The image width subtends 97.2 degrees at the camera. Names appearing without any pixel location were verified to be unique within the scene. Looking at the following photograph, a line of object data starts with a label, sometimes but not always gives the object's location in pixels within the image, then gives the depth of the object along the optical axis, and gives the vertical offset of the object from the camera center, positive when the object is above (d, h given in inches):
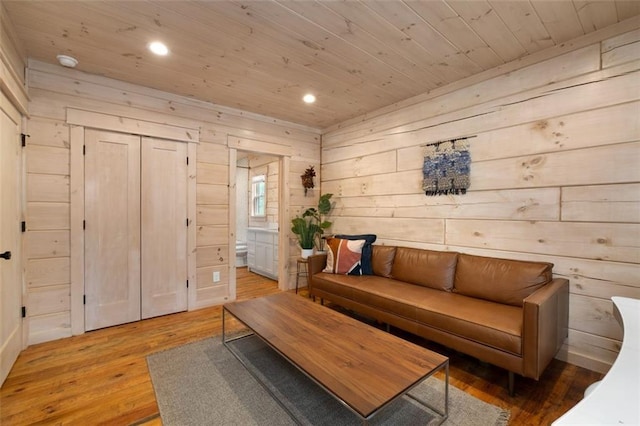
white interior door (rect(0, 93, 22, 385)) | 78.3 -9.5
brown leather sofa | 70.9 -30.4
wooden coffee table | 52.2 -33.2
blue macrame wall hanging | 111.0 +17.8
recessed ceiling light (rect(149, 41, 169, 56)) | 88.9 +51.8
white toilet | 234.2 -38.5
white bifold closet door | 111.3 -8.2
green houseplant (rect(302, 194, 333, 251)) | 169.0 -2.8
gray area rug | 65.1 -48.2
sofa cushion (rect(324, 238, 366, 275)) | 131.9 -22.6
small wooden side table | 166.6 -37.0
